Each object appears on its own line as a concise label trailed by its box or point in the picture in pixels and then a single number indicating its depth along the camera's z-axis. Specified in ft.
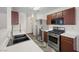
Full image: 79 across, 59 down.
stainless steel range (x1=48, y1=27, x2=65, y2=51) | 5.51
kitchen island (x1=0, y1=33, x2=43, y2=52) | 5.15
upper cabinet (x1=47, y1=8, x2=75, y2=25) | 5.29
